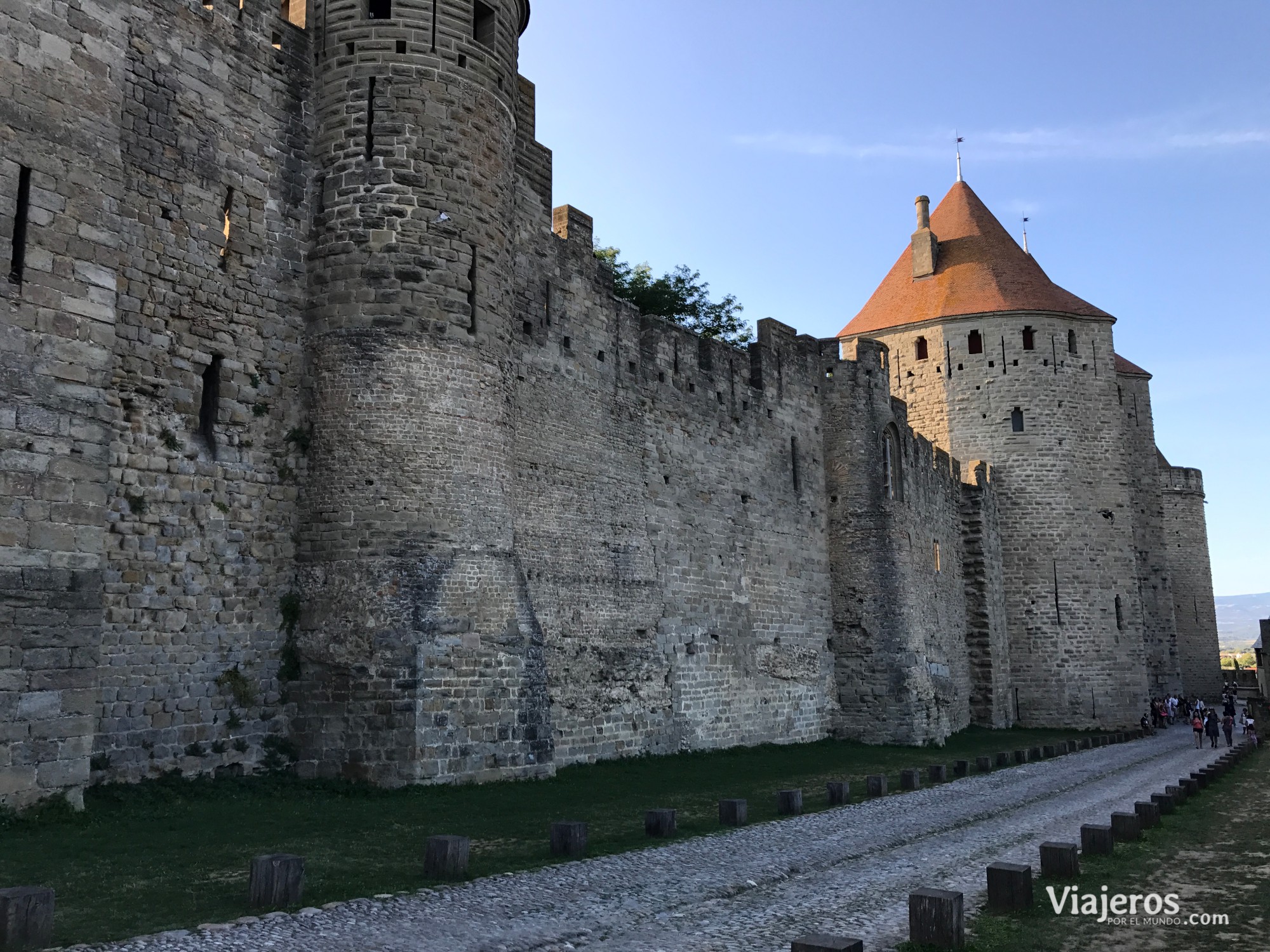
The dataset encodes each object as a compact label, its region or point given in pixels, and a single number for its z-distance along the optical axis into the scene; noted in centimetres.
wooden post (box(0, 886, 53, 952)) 532
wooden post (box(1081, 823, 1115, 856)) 841
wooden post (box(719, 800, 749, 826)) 1027
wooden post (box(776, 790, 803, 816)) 1123
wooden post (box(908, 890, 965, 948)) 567
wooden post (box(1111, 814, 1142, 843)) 922
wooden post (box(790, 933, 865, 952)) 487
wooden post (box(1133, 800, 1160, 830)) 998
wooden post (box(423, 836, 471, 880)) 727
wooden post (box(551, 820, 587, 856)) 827
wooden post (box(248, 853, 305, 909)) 628
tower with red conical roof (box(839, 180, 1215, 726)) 3183
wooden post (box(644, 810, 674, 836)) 941
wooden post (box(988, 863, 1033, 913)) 650
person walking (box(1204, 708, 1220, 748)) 2586
